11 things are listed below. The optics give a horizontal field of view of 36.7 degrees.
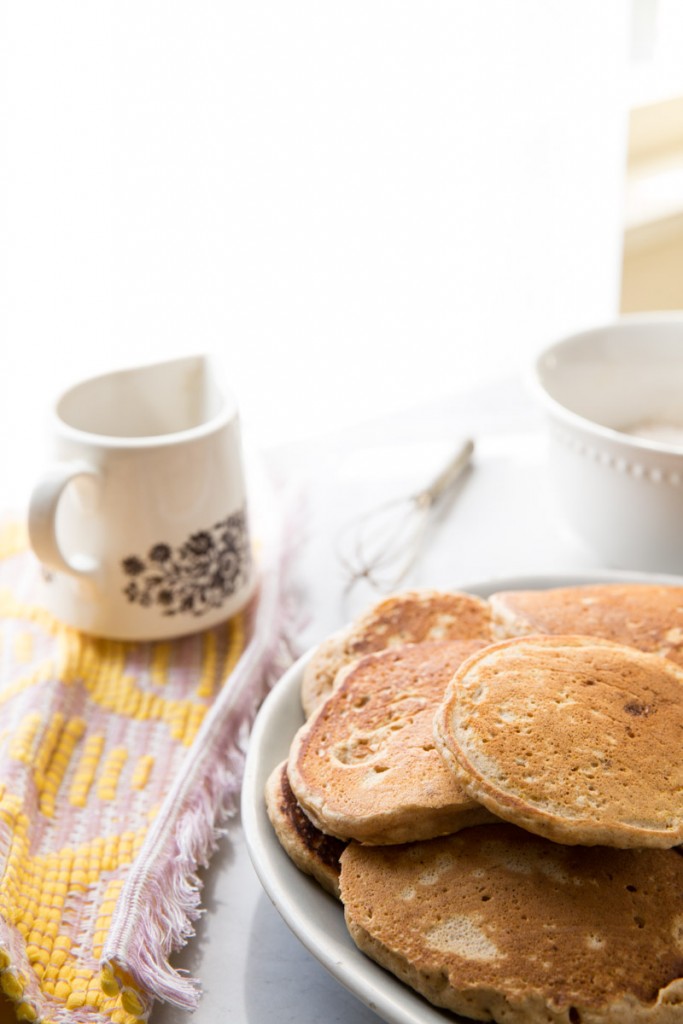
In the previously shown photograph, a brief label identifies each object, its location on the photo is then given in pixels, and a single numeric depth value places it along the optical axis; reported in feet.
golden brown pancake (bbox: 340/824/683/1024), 1.69
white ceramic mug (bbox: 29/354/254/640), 2.79
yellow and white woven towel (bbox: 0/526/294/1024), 2.03
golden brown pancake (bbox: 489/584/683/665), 2.39
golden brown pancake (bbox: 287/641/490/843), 1.89
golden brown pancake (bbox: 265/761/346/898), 1.97
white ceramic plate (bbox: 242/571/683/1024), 1.74
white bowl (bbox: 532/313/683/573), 3.02
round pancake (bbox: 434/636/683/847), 1.74
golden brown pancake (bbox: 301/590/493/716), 2.47
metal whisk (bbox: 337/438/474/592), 3.42
